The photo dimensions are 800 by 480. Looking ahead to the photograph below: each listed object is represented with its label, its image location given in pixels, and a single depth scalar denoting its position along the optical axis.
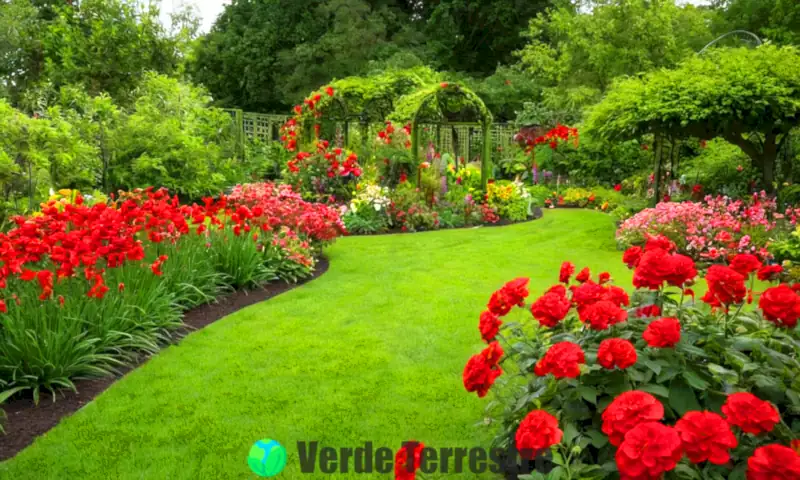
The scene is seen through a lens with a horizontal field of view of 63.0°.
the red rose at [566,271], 3.16
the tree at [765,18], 20.69
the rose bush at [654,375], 1.79
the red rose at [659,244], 2.92
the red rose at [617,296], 2.75
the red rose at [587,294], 2.74
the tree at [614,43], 17.75
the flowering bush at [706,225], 7.25
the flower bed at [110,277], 3.75
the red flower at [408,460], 1.90
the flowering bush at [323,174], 11.40
